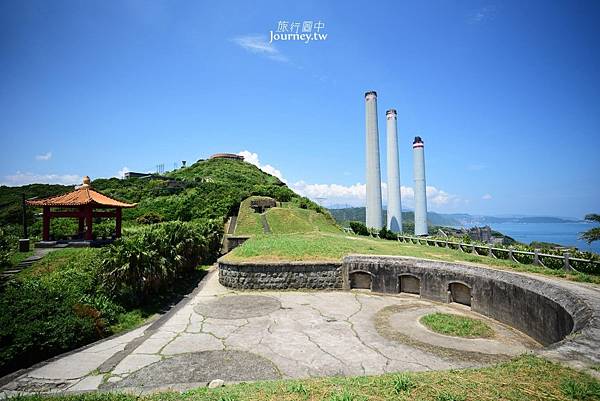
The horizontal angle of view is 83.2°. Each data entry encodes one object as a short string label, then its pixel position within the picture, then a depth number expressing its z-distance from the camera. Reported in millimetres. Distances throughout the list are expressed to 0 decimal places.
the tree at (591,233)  17805
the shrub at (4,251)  15664
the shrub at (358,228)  32625
